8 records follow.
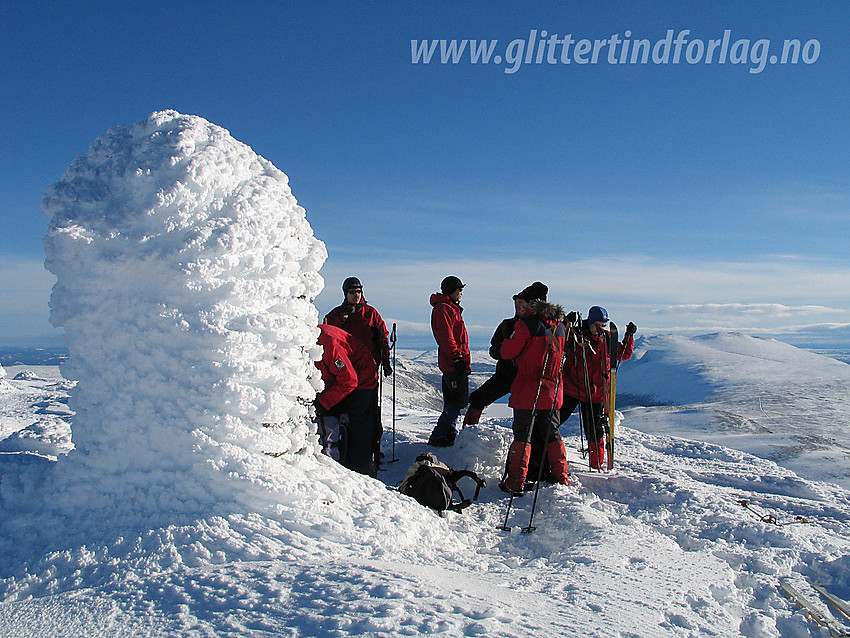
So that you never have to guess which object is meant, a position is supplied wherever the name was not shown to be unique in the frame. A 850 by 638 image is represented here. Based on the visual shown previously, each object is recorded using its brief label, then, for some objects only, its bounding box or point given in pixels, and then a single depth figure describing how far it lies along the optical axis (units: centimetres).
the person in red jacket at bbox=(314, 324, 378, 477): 563
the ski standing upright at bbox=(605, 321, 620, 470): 645
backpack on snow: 475
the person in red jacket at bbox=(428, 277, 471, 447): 697
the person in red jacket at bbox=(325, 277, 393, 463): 670
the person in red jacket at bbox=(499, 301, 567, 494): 563
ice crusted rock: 348
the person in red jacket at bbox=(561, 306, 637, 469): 669
